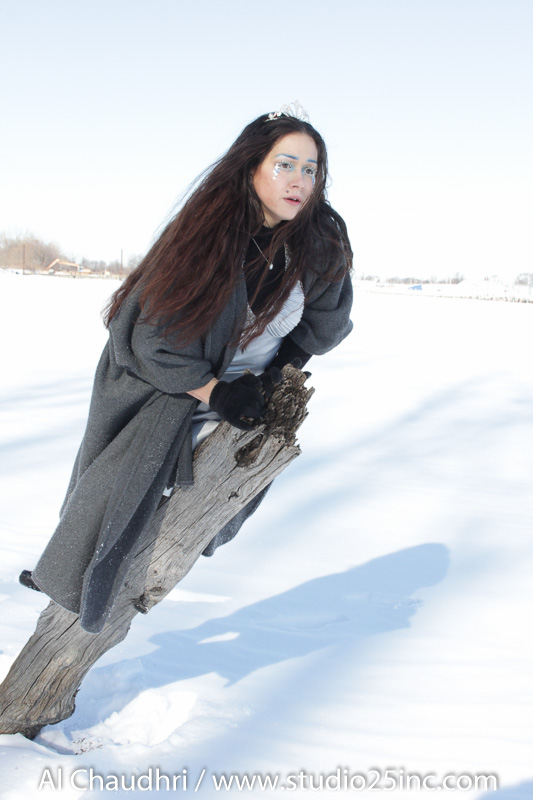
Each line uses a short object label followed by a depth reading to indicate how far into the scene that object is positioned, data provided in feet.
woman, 5.46
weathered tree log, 5.76
